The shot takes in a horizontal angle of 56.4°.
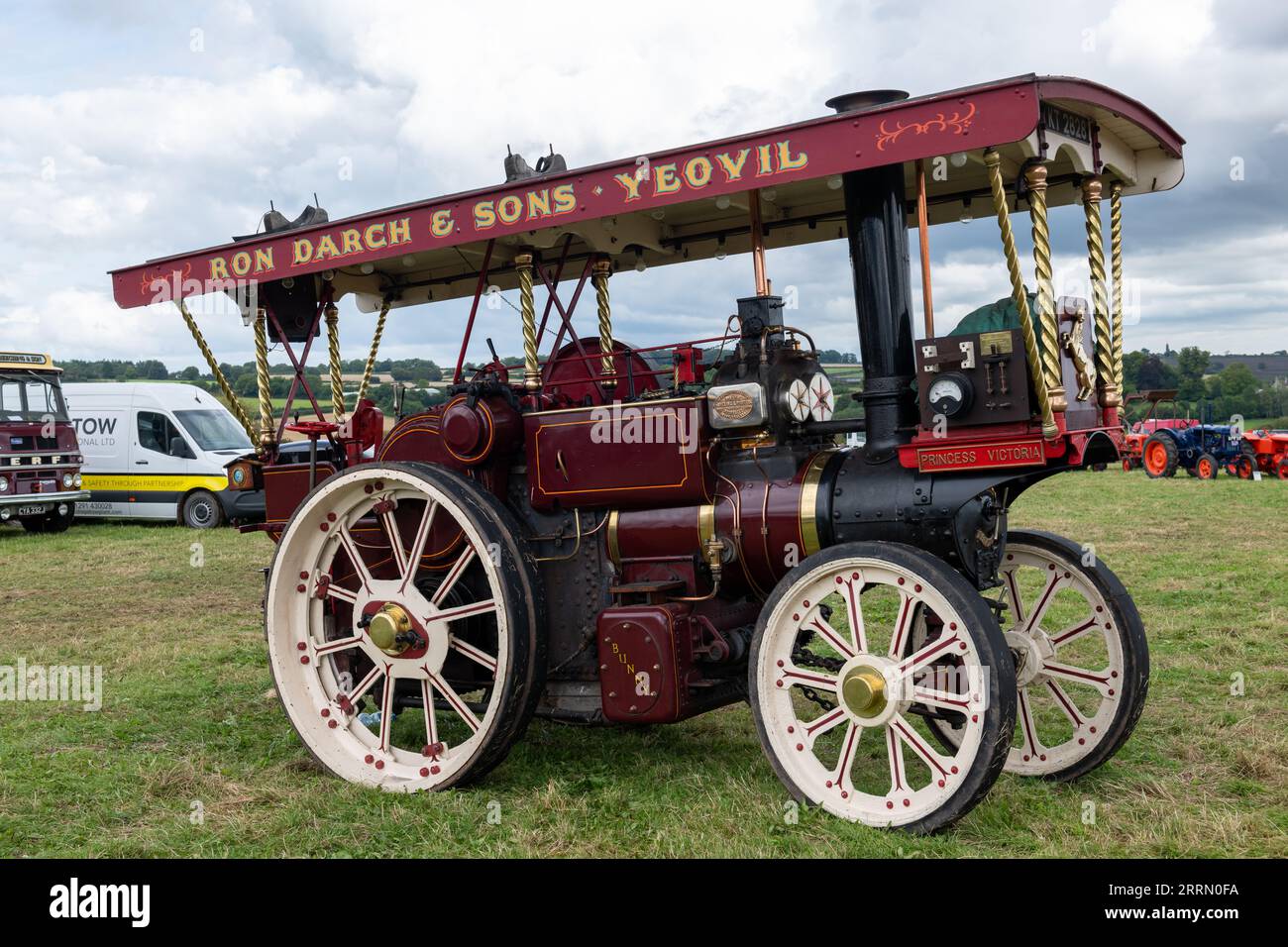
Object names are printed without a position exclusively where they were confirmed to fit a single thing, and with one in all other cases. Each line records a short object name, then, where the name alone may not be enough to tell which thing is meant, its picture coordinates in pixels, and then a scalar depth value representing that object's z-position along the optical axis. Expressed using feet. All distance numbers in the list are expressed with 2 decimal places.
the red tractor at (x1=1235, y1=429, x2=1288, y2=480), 74.02
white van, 61.57
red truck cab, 58.03
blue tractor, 75.72
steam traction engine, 14.25
